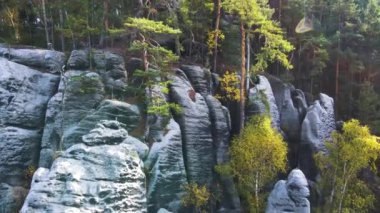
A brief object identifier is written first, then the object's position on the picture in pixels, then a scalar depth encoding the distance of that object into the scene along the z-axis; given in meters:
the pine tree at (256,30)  20.00
